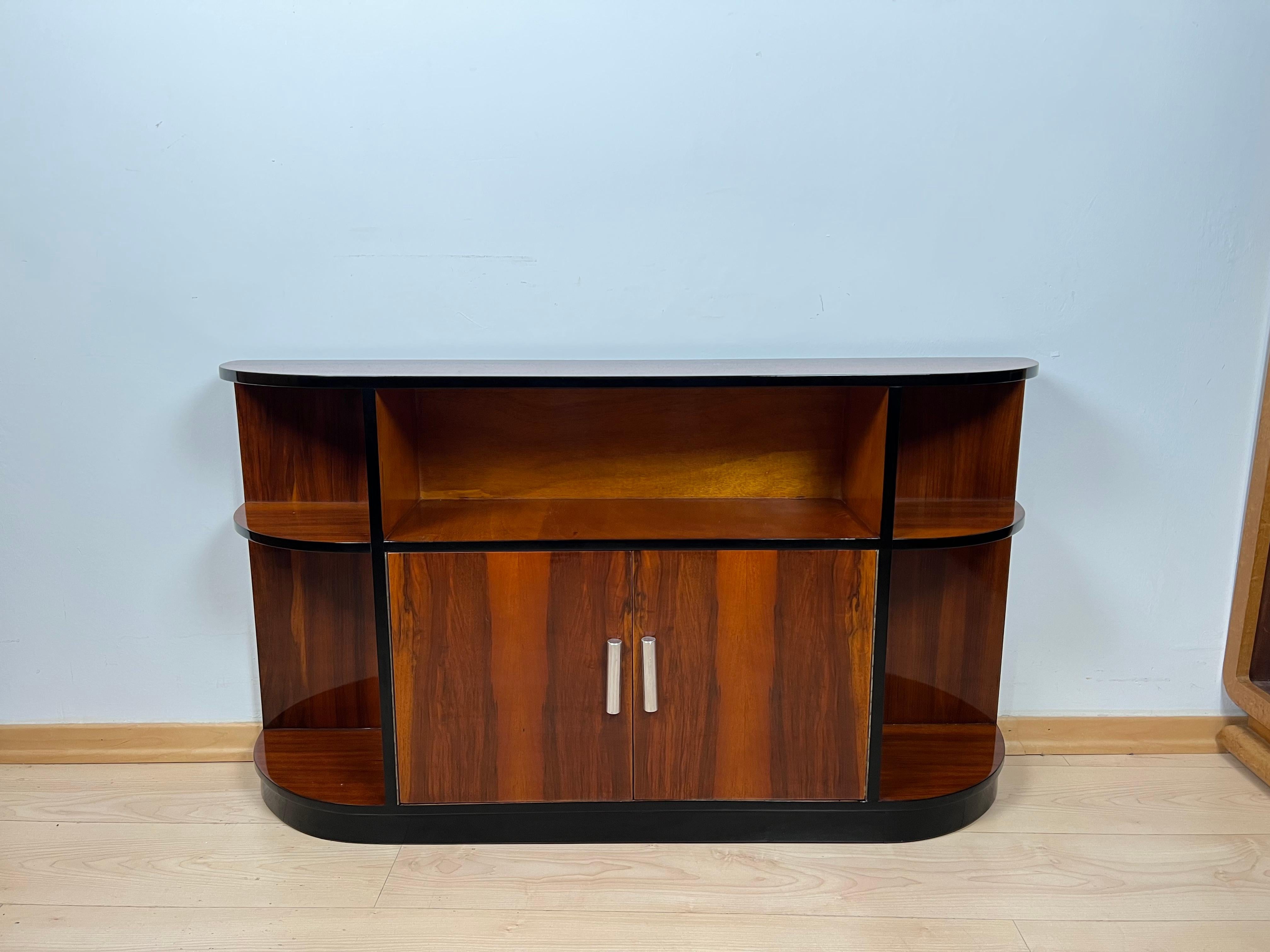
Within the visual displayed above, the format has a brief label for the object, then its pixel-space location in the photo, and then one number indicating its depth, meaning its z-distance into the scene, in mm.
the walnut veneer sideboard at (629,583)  1598
